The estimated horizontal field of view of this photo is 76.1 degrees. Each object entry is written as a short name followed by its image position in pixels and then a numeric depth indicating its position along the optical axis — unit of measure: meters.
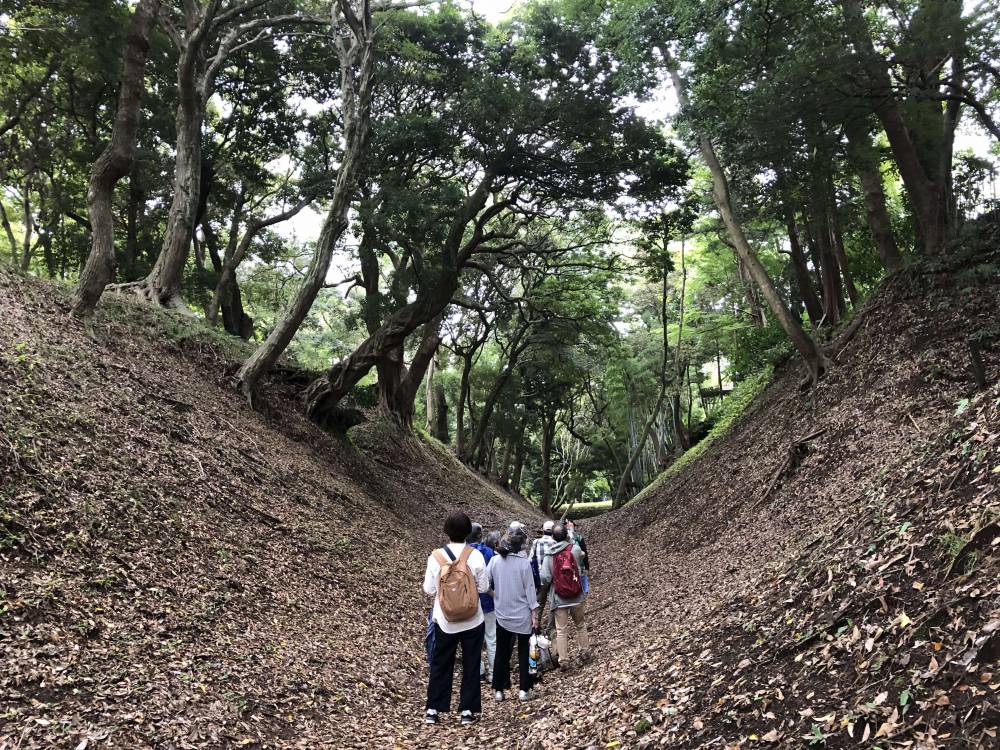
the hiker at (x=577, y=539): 7.32
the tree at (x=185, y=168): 12.41
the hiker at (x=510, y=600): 6.18
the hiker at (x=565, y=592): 6.93
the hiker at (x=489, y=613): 6.42
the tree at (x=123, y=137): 8.68
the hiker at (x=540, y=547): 7.38
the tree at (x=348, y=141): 11.37
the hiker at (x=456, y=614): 5.30
